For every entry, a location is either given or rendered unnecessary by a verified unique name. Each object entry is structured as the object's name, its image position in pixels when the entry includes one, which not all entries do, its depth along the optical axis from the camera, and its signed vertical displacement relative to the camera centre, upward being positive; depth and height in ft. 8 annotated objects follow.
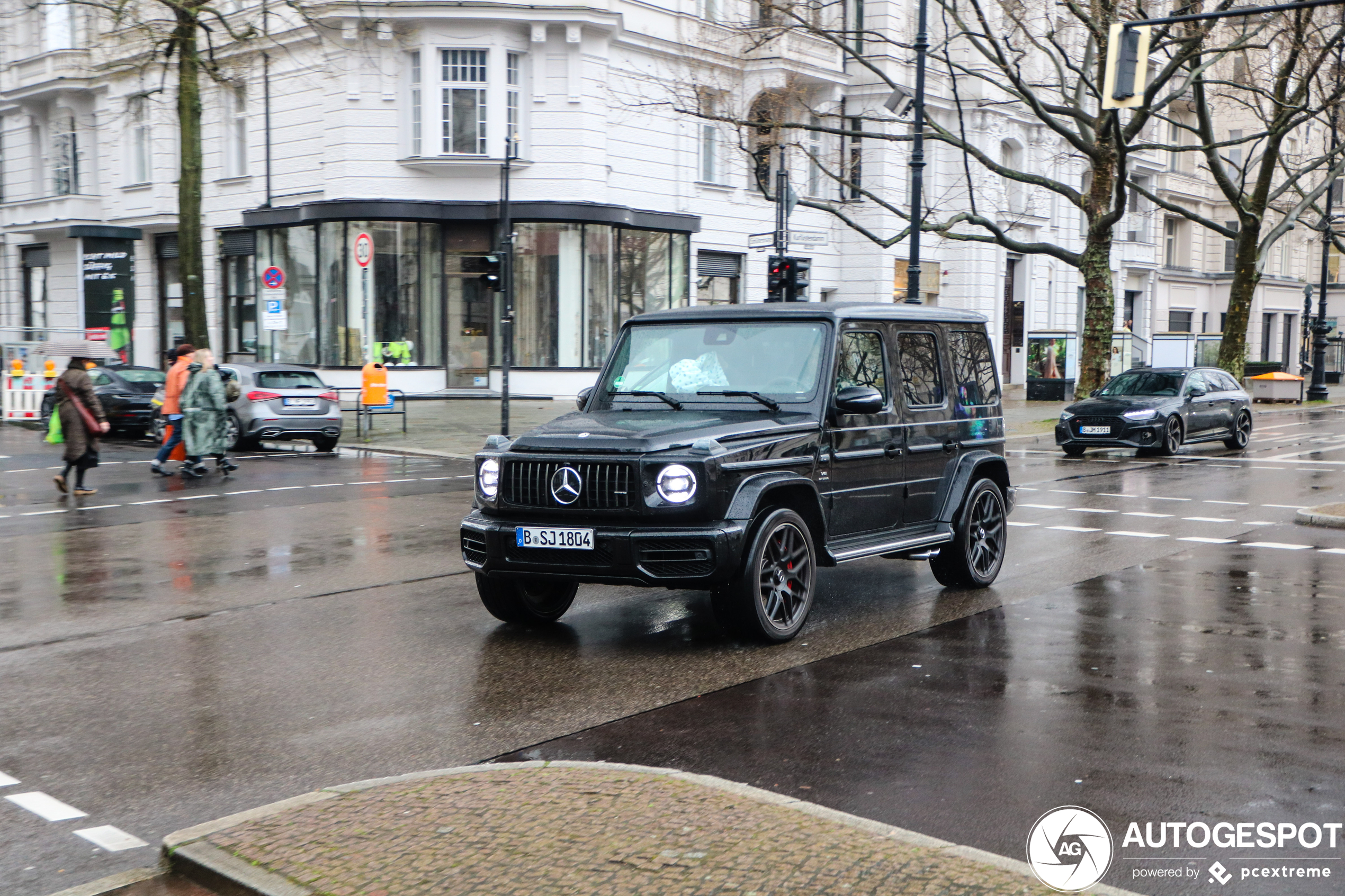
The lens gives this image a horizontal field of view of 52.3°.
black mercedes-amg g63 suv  23.31 -2.46
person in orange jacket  58.65 -3.06
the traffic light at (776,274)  68.08 +3.00
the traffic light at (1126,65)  52.80 +10.54
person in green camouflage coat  56.90 -3.50
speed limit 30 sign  81.56 +4.84
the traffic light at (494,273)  69.82 +3.05
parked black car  77.87 -3.77
